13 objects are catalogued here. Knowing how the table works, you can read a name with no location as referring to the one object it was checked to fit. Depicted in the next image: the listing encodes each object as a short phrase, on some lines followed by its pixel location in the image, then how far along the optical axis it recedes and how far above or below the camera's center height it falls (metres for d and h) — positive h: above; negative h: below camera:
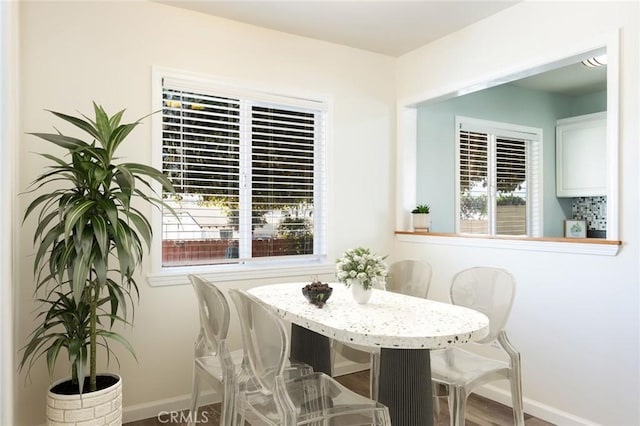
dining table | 1.80 -0.47
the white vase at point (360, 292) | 2.35 -0.41
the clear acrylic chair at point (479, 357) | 2.18 -0.76
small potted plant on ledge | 4.05 -0.06
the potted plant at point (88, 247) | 2.14 -0.17
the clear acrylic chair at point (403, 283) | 2.94 -0.49
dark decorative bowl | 2.33 -0.41
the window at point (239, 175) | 3.22 +0.28
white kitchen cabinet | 4.95 +0.62
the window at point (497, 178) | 4.69 +0.36
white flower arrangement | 2.31 -0.28
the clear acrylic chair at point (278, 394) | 1.76 -0.77
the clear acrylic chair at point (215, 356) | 2.22 -0.76
